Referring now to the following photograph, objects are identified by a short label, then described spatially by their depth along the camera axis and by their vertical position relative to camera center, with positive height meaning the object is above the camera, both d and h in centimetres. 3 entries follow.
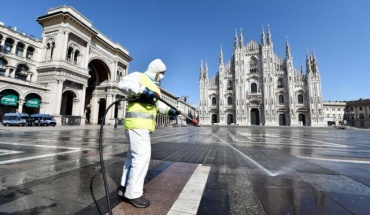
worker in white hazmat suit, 203 -6
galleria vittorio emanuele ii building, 2608 +943
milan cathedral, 4350 +918
